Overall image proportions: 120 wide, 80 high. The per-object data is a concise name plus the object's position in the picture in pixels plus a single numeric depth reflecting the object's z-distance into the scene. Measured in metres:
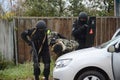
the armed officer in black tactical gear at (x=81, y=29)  11.45
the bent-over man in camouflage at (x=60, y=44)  11.58
